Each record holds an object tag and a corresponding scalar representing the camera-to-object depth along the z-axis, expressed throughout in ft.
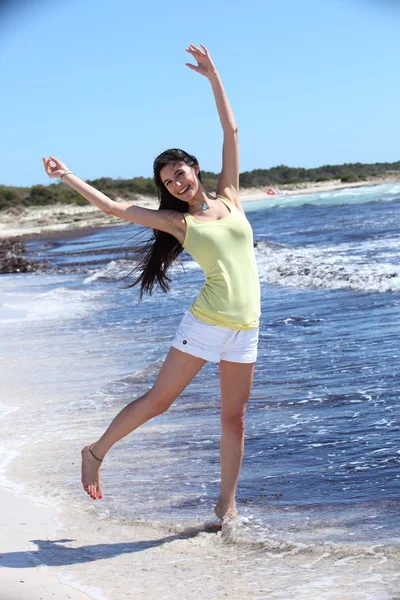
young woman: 12.78
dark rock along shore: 76.74
